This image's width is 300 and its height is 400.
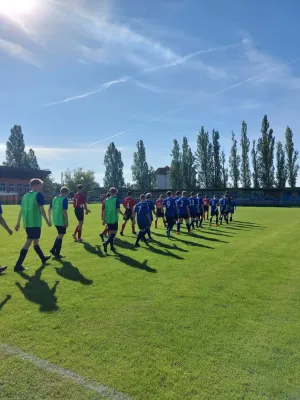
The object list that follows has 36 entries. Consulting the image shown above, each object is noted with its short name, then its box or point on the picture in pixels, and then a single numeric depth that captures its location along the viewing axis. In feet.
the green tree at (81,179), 285.13
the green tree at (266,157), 215.51
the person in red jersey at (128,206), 46.39
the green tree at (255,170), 220.23
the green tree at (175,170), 245.53
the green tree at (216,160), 238.07
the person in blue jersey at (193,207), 52.42
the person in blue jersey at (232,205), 71.20
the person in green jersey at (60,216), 29.37
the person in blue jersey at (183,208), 46.85
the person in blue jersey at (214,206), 63.68
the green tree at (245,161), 225.76
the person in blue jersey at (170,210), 42.65
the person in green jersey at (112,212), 32.27
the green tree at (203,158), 240.53
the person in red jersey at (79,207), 39.50
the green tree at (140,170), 266.98
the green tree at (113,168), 272.72
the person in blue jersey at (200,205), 56.95
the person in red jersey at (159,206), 58.43
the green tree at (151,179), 268.21
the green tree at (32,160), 297.00
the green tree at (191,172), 243.19
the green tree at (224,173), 237.66
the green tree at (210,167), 239.30
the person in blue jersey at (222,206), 64.34
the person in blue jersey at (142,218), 35.68
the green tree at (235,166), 230.48
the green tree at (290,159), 217.97
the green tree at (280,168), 218.79
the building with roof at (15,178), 221.25
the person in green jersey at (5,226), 23.79
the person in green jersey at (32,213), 23.91
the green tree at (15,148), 255.09
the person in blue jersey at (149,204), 37.79
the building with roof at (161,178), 336.70
